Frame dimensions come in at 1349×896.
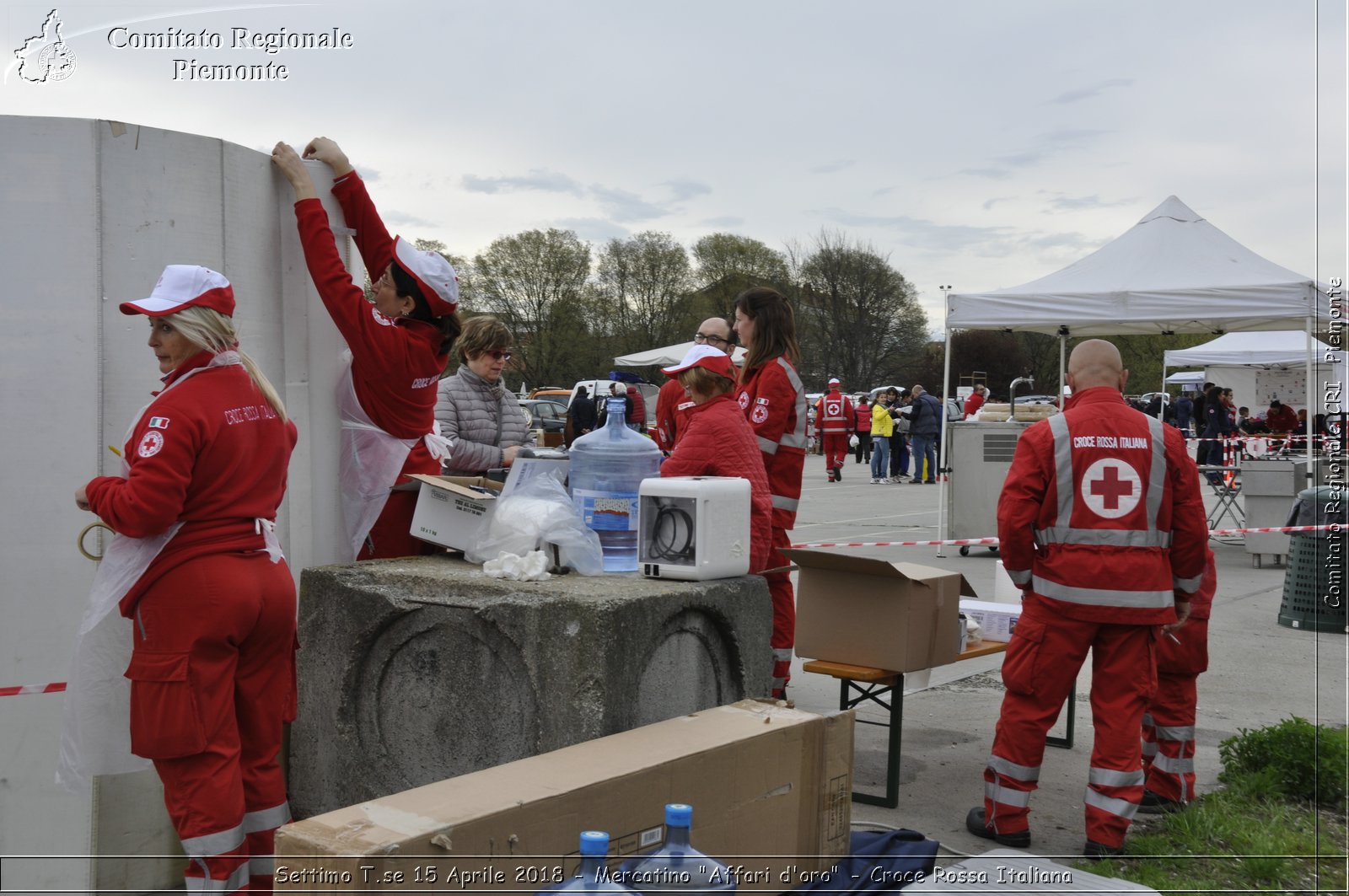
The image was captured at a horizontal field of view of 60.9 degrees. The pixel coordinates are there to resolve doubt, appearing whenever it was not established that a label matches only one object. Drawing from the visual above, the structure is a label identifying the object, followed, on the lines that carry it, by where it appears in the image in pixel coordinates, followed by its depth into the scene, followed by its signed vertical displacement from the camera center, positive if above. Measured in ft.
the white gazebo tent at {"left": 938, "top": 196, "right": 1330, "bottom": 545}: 37.22 +4.92
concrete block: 11.41 -2.43
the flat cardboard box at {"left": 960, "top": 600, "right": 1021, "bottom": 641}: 18.50 -2.89
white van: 103.74 +4.81
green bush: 16.88 -4.81
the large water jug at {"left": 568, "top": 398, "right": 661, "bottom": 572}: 13.96 -0.50
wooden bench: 15.88 -3.64
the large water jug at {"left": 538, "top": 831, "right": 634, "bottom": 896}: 7.20 -2.75
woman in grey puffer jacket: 18.03 +0.54
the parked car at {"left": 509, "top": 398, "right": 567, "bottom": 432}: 95.66 +2.32
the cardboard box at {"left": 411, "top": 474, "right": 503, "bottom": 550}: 13.69 -0.90
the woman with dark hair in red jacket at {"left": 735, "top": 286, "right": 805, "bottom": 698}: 19.53 +0.49
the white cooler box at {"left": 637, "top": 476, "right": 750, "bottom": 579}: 12.87 -0.98
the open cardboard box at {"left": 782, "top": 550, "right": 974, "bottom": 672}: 15.87 -2.45
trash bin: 29.25 -3.56
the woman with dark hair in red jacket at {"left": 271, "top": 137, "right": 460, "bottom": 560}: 13.61 +1.11
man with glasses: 25.18 +0.59
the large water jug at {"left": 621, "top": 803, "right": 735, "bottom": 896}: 7.93 -3.00
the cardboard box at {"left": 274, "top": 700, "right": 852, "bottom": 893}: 7.82 -2.89
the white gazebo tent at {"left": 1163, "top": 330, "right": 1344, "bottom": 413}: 100.32 +7.80
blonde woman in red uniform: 10.32 -1.19
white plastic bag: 13.07 -1.05
